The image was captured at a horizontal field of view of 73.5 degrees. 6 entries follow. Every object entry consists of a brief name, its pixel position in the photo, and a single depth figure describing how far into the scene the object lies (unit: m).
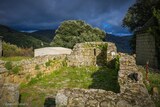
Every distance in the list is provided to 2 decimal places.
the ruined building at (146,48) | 10.36
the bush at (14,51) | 14.16
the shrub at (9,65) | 5.49
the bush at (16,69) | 5.61
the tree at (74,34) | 20.91
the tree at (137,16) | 15.89
